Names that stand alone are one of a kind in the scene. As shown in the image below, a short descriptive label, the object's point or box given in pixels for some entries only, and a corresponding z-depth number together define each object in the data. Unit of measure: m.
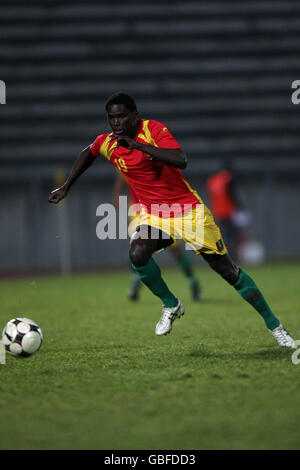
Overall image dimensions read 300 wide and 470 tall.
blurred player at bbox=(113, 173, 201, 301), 18.31
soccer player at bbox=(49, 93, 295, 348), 10.45
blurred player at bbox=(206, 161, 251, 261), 28.48
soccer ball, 10.01
